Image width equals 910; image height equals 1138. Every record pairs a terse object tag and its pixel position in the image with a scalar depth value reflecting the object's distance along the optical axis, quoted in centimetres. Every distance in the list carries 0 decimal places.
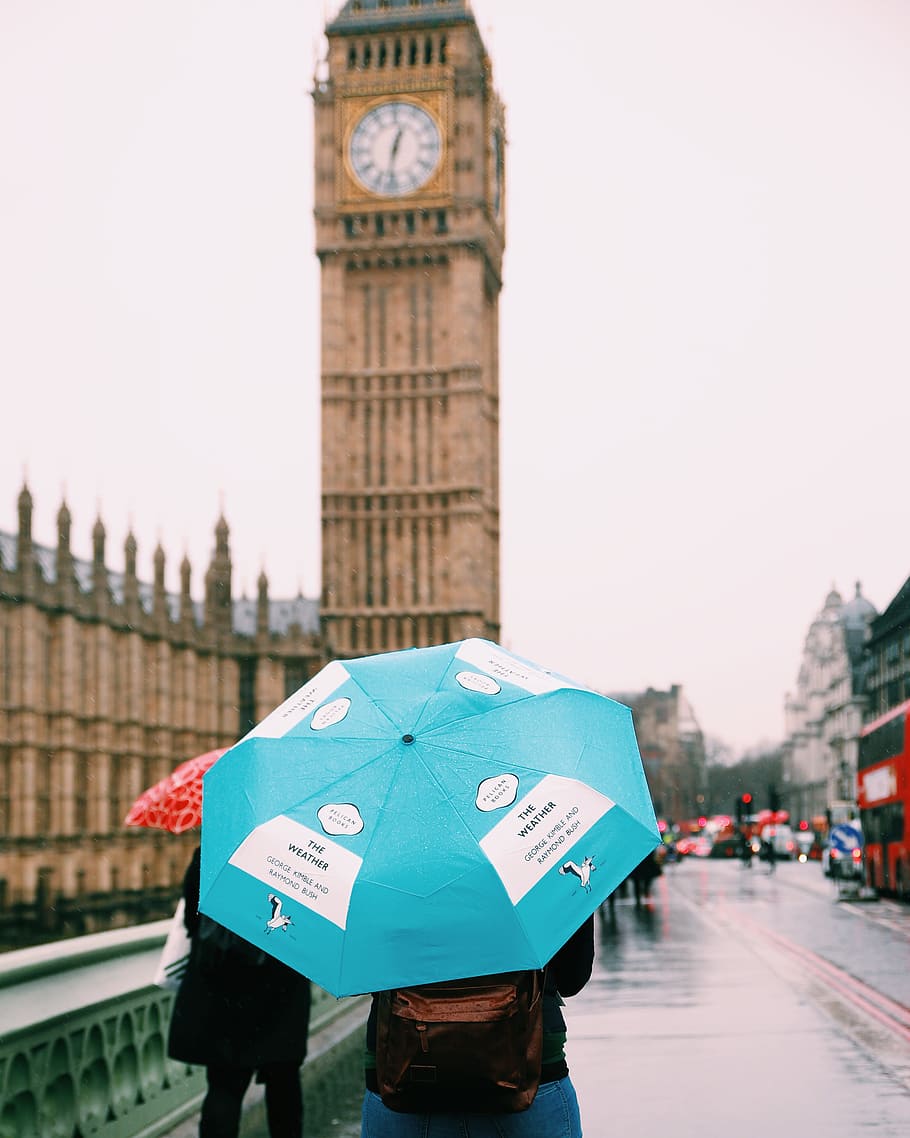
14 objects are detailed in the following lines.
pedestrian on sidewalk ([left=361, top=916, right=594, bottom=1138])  345
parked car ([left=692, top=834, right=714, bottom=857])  9406
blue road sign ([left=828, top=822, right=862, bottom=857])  3522
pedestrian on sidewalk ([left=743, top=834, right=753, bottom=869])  6157
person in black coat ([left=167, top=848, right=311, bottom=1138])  561
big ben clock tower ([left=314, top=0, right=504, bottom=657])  7012
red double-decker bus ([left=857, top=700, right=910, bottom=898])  2939
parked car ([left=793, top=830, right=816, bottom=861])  7381
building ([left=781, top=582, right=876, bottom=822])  9344
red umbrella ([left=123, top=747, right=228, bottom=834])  618
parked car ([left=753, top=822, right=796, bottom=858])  7350
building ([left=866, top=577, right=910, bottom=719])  7125
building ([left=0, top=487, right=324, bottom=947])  4744
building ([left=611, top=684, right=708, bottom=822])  14425
